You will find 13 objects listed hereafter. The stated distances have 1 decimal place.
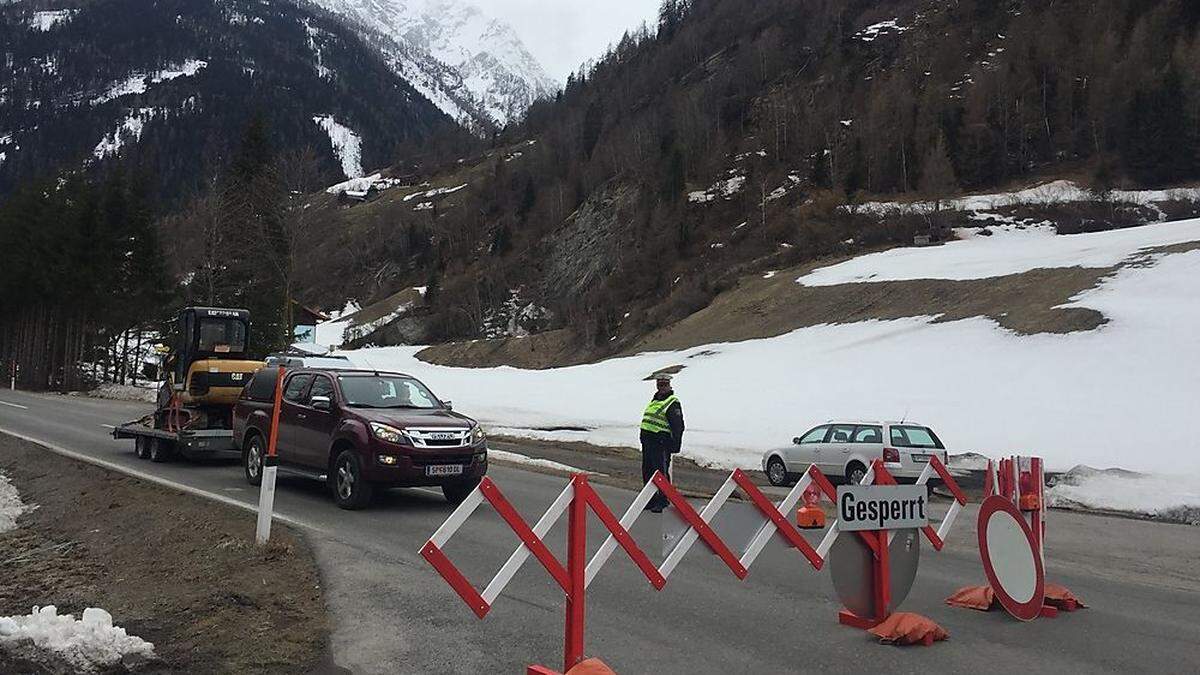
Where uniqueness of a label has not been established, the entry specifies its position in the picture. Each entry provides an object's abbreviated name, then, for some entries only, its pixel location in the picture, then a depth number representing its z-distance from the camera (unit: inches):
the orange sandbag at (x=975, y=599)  273.3
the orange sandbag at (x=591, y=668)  174.4
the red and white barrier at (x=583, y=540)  178.4
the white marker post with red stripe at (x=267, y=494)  332.2
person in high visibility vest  487.5
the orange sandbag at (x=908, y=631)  233.9
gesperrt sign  238.2
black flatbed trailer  609.9
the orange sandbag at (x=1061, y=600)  276.8
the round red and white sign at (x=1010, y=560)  257.3
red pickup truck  428.8
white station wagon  647.8
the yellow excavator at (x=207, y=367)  650.2
